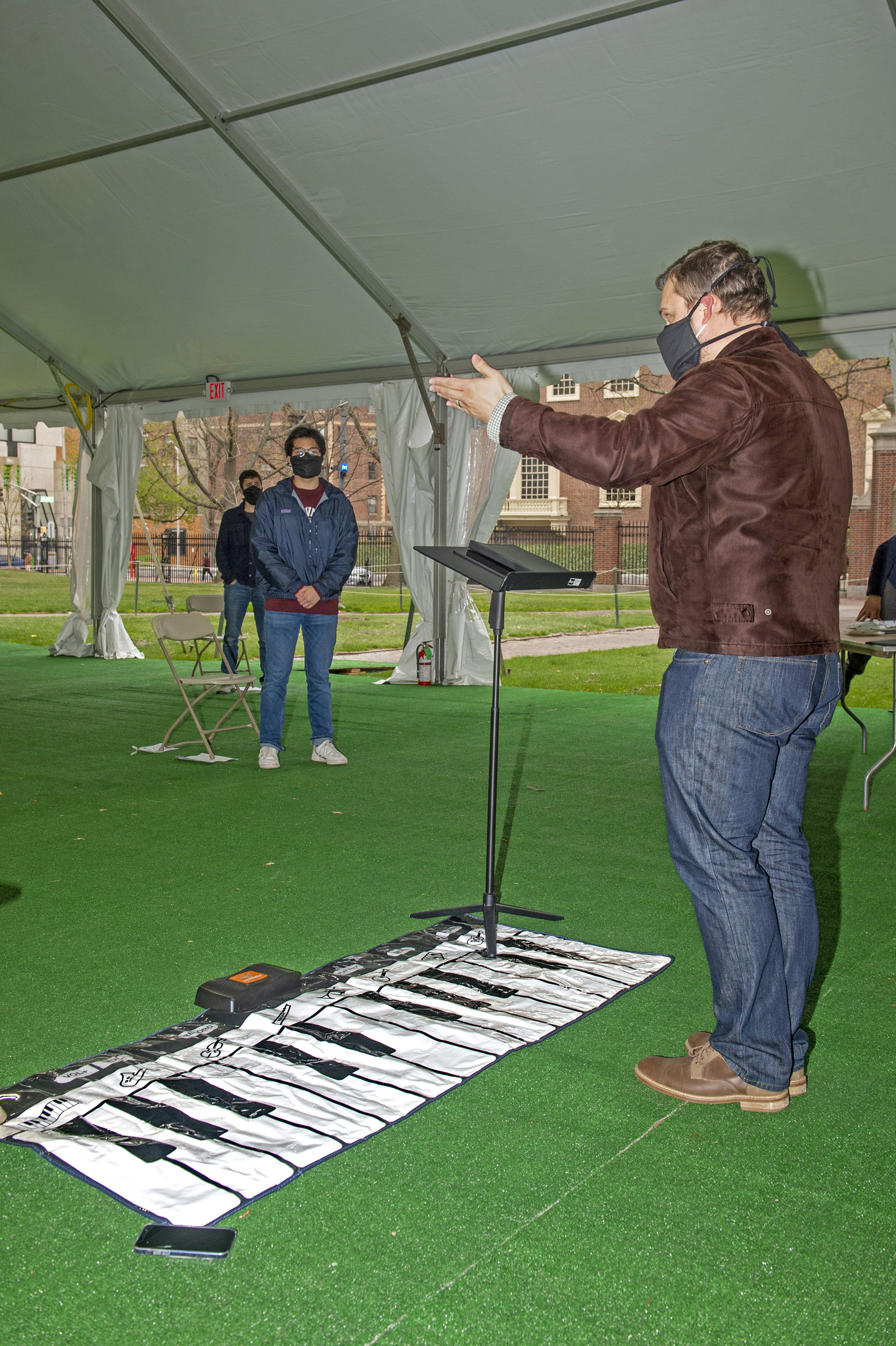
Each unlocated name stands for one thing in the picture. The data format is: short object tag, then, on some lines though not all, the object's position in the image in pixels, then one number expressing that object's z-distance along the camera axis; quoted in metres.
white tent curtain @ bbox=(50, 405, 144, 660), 12.48
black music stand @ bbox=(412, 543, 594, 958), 3.08
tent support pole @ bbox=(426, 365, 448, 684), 10.30
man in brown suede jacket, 2.16
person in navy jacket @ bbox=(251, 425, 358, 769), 6.41
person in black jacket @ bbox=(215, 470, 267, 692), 9.87
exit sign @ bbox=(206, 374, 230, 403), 11.47
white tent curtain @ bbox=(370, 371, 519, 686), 10.27
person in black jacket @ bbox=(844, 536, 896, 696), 6.43
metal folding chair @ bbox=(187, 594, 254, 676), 9.89
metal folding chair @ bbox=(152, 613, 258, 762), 6.78
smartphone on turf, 1.90
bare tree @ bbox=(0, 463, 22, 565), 35.81
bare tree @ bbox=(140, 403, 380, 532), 27.16
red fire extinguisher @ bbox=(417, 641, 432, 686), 10.60
